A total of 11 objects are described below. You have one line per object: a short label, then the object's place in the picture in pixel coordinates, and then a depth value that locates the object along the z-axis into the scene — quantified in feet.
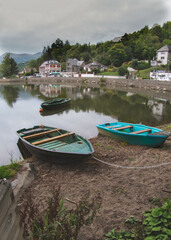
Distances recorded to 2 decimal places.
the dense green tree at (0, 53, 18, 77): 307.99
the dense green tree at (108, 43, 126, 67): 238.07
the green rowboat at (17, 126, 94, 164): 24.16
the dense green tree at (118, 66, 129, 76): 195.42
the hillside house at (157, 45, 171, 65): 218.18
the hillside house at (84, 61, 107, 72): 256.34
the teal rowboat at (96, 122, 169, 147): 29.01
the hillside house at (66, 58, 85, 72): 292.81
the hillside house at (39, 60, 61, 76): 314.14
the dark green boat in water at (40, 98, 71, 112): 73.10
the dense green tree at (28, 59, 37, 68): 424.46
